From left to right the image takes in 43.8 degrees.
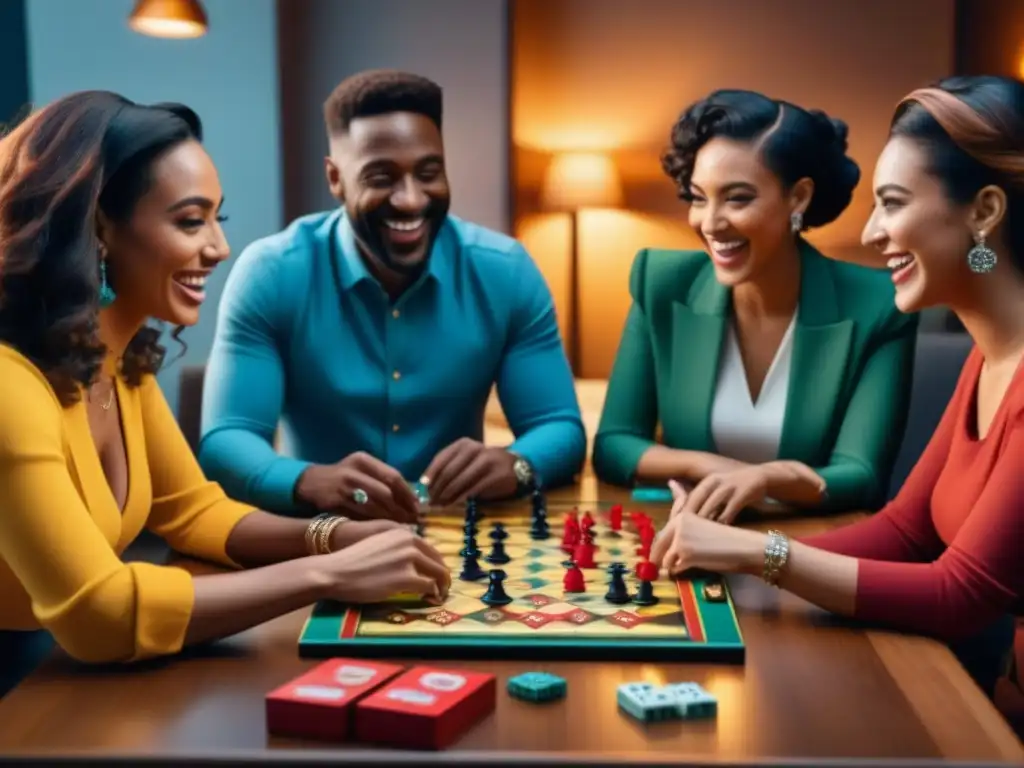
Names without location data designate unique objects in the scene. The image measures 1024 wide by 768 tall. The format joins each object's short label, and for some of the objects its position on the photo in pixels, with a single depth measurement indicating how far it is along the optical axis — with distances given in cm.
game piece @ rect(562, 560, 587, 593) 154
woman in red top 147
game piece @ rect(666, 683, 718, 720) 118
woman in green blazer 225
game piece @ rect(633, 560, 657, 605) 148
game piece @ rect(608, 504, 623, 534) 189
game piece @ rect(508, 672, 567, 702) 121
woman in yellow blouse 133
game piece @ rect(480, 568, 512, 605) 149
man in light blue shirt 227
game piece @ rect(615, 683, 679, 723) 117
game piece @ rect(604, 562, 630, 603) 149
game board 134
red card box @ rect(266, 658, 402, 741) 114
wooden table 111
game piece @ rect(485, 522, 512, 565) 168
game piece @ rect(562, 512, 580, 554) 176
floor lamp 452
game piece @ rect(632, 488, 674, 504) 214
